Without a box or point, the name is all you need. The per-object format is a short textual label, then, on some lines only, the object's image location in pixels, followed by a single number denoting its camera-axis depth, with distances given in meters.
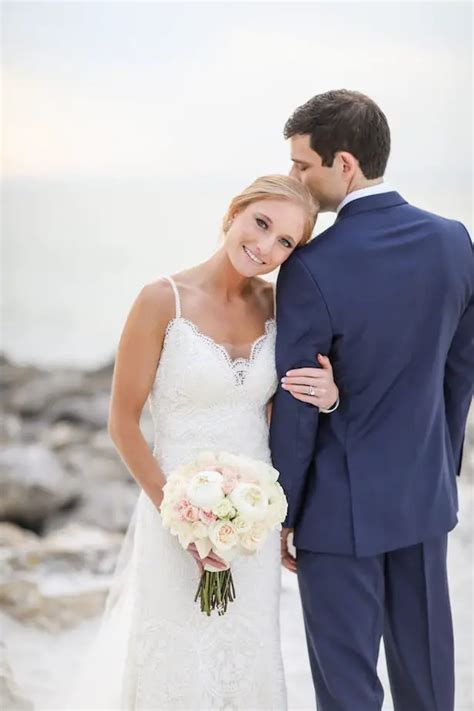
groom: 2.31
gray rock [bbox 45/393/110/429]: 8.14
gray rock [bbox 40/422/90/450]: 7.79
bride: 2.45
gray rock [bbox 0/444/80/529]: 6.37
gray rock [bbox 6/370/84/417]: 8.51
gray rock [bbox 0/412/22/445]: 8.20
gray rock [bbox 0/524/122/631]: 4.64
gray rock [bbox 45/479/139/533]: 6.50
